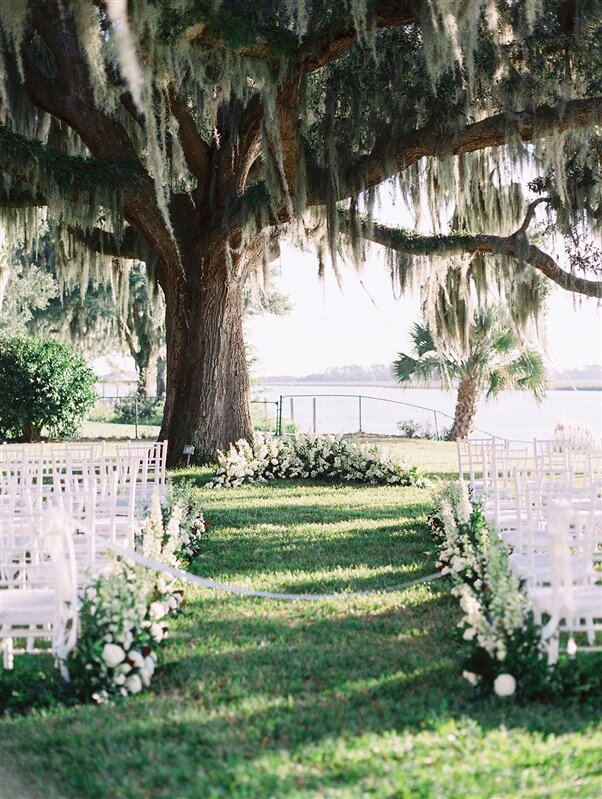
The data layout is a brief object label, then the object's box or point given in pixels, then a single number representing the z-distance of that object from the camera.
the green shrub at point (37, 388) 16.36
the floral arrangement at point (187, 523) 6.17
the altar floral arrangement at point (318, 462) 10.91
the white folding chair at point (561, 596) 3.42
